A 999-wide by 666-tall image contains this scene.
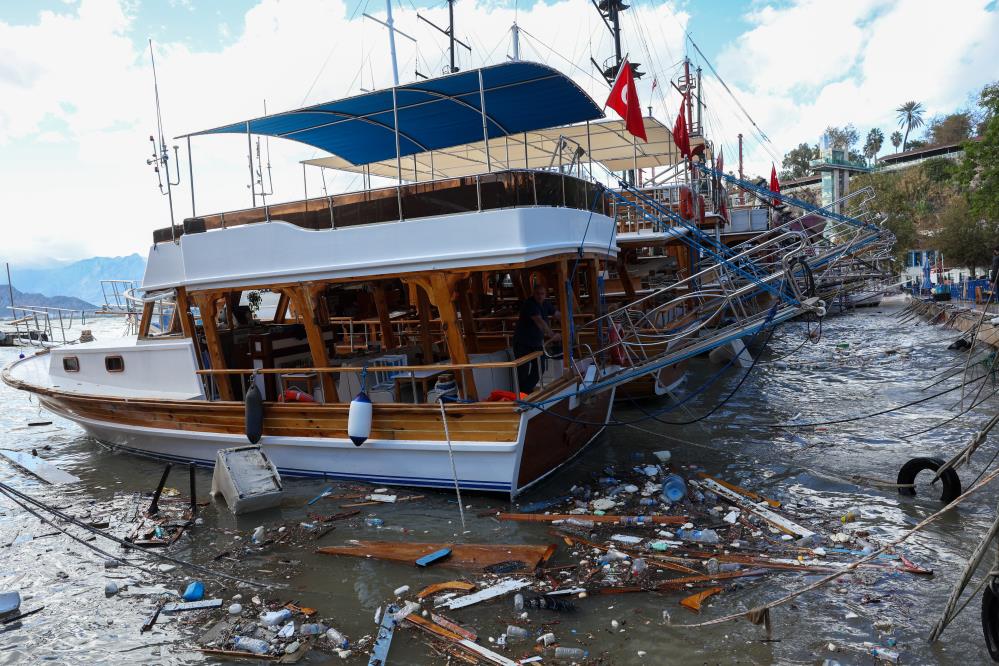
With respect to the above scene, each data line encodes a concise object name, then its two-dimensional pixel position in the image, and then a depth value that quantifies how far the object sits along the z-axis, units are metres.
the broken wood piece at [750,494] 7.80
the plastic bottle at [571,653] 4.86
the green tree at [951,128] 61.28
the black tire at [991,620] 4.49
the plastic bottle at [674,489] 7.90
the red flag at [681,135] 13.54
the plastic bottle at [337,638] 5.23
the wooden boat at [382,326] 7.67
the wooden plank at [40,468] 10.83
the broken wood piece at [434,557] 6.49
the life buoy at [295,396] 9.28
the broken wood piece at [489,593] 5.71
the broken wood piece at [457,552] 6.47
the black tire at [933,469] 7.56
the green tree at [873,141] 89.19
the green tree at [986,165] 23.14
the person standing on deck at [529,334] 8.81
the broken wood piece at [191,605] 5.99
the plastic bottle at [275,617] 5.55
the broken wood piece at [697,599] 5.44
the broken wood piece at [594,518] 7.27
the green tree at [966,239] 32.53
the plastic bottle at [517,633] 5.18
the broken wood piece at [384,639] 4.97
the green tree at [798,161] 87.12
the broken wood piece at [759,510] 6.89
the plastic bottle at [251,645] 5.17
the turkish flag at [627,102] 8.84
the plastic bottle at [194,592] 6.18
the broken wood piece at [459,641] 4.82
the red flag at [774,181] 26.29
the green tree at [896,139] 95.75
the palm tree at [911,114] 96.12
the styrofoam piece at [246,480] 8.16
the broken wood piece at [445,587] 5.95
